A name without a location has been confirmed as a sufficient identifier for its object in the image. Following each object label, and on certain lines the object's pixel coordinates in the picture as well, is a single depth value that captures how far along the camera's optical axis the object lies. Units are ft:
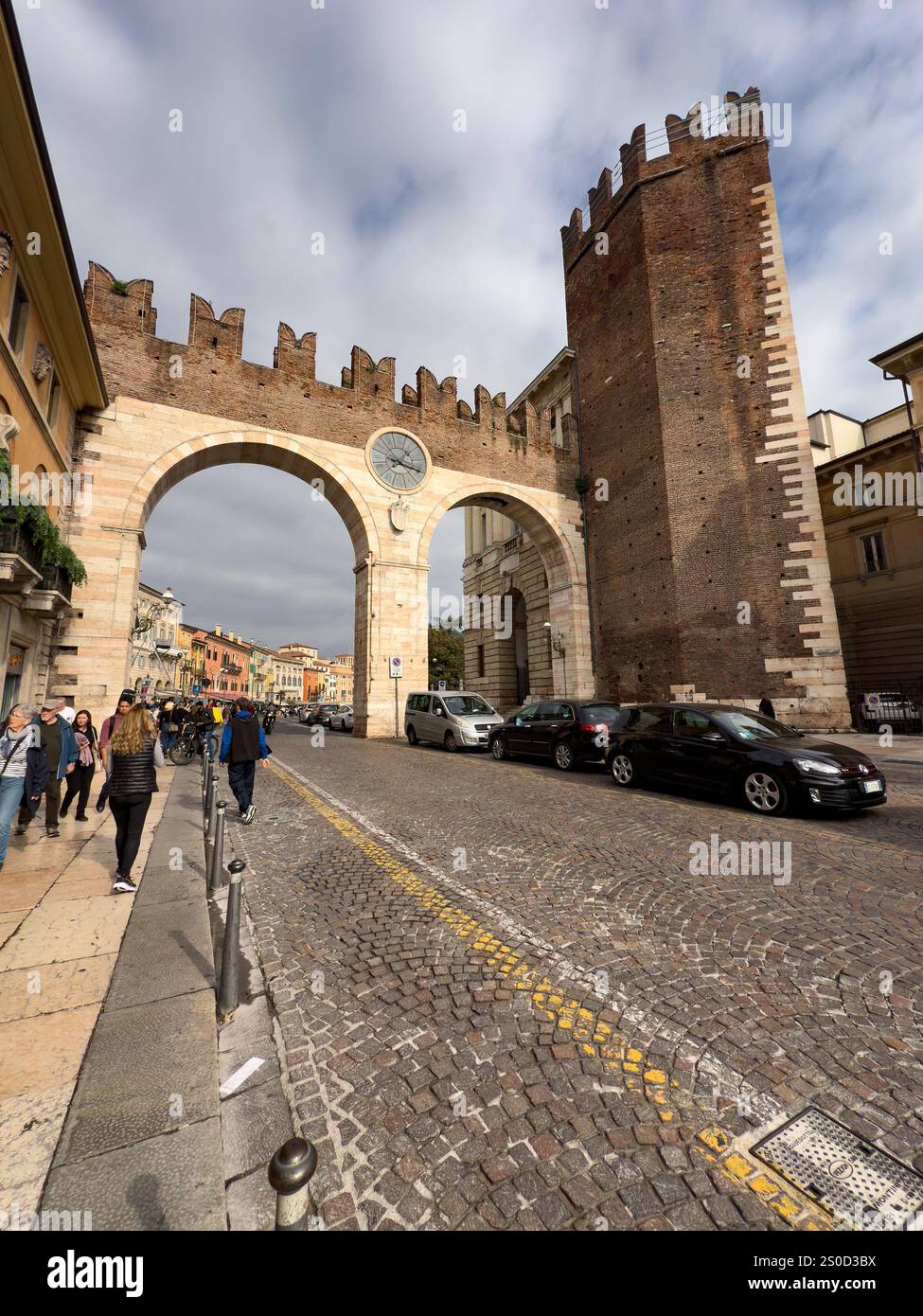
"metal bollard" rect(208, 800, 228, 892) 14.98
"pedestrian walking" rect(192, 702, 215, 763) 46.94
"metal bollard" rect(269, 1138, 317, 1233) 3.97
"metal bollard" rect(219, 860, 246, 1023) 9.13
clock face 68.64
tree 148.46
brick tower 57.31
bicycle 46.91
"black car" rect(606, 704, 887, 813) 21.06
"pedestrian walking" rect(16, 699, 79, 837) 21.71
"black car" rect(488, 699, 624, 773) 35.99
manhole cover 5.24
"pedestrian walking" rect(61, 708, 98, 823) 25.14
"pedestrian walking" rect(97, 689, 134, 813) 20.22
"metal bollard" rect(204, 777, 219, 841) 18.81
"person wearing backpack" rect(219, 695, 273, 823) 23.97
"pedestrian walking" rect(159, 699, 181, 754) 46.50
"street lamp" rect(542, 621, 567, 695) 76.33
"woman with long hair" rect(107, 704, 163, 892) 15.55
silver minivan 50.67
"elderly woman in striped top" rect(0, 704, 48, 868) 17.06
